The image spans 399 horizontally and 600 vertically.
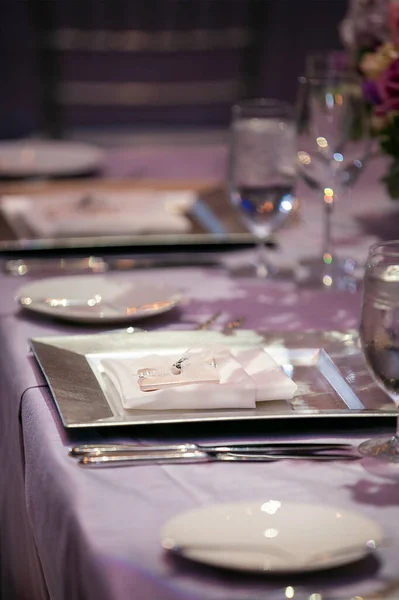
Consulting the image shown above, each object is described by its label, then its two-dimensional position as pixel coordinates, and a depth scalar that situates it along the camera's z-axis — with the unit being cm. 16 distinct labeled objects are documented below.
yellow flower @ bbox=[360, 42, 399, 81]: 234
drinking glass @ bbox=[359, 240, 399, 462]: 169
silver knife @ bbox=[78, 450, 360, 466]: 168
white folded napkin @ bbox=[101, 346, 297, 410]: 175
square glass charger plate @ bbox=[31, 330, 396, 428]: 174
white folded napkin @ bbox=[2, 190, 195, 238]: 246
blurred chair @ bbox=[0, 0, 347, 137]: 750
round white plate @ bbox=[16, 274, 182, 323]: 205
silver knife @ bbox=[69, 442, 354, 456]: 169
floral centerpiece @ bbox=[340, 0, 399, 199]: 228
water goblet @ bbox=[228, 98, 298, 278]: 225
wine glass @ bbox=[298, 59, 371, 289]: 225
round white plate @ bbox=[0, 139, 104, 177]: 325
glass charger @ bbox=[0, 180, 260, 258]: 242
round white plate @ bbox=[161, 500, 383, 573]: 150
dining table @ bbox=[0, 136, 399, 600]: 152
